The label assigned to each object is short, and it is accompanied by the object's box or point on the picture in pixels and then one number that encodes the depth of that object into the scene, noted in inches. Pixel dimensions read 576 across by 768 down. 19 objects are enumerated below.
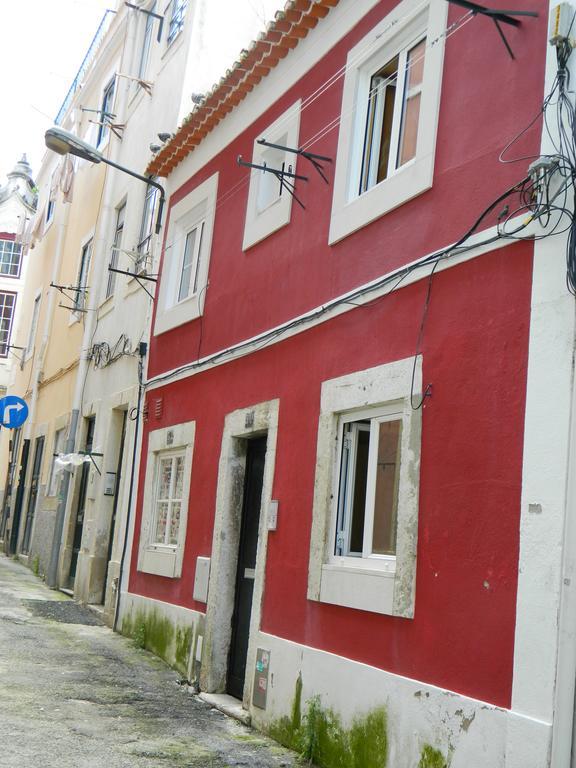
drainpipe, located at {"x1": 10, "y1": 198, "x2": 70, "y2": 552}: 748.0
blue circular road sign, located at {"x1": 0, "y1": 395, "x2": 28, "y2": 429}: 644.7
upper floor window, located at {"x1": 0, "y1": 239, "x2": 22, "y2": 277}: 1221.1
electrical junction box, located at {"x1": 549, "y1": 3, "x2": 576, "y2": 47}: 189.0
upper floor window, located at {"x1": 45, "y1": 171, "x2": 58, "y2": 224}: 840.5
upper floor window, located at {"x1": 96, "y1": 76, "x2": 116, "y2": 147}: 660.7
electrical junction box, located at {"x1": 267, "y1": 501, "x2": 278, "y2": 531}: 289.0
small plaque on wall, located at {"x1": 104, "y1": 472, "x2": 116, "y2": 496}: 506.6
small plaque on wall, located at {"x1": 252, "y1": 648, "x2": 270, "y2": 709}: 275.0
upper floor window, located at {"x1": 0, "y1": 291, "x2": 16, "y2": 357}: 1178.0
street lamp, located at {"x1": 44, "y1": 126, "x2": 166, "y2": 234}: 417.7
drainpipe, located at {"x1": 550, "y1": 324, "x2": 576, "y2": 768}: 164.7
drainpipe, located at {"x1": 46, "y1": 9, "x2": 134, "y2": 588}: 579.8
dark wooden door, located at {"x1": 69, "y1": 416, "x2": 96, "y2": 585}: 569.6
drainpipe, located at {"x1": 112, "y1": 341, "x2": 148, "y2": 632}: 438.9
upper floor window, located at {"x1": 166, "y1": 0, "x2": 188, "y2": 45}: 535.8
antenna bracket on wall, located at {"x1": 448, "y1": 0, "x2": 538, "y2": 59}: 205.0
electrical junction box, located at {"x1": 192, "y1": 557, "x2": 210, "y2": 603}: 338.3
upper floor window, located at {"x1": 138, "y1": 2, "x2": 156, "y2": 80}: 599.8
